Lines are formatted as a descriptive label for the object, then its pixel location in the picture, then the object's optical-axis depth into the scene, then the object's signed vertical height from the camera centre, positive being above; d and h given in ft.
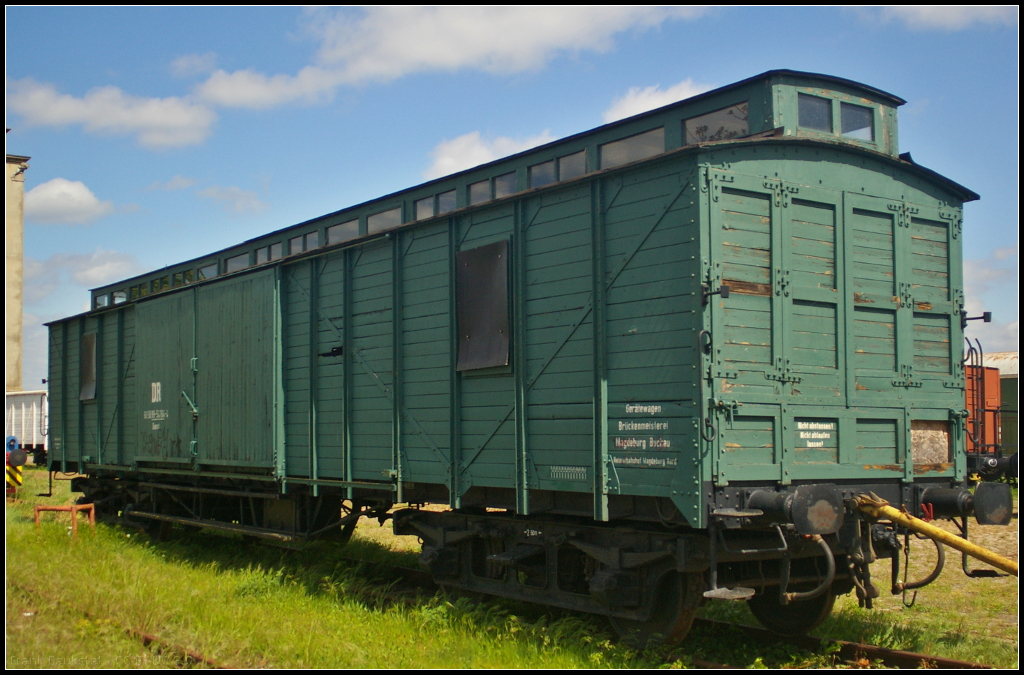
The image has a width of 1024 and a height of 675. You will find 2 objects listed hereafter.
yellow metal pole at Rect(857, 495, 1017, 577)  20.58 -3.66
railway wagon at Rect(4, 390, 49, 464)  109.09 -4.04
